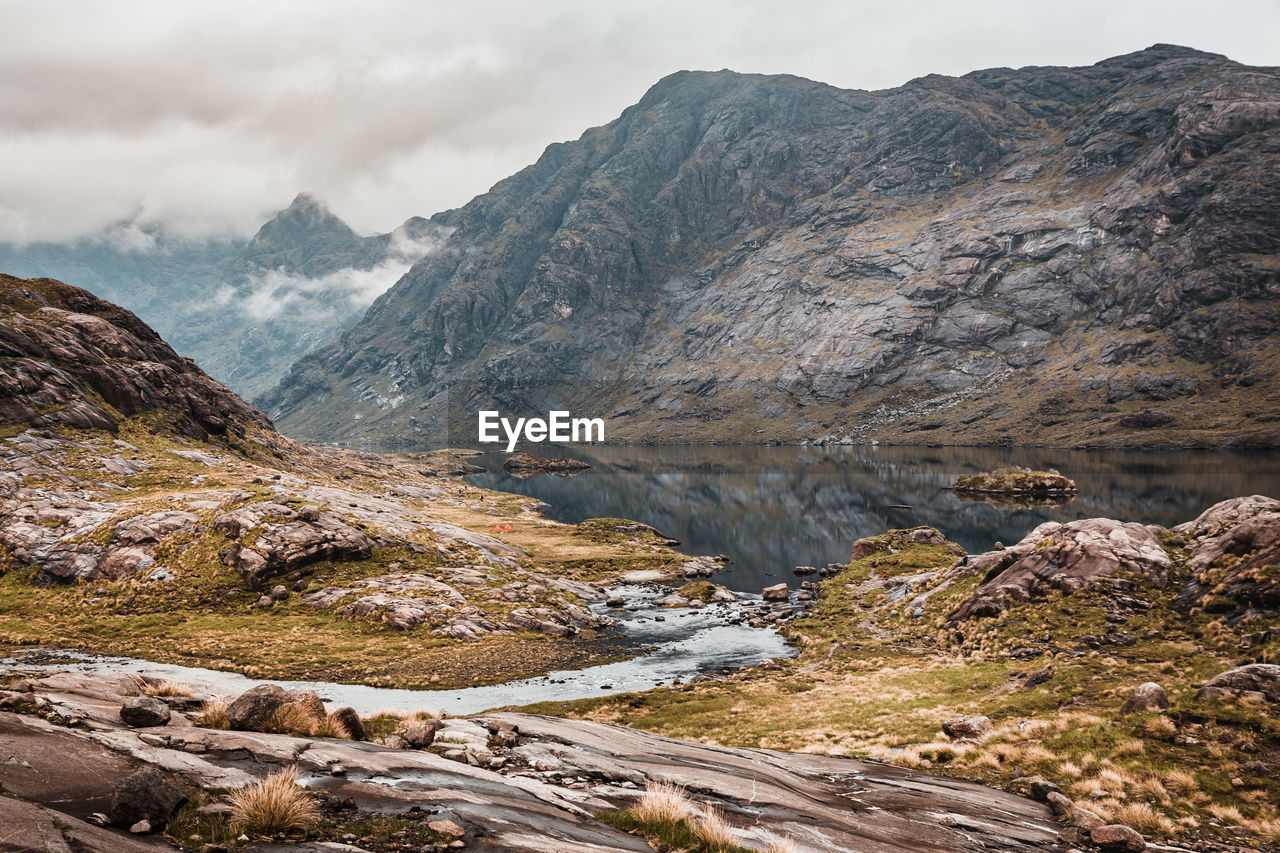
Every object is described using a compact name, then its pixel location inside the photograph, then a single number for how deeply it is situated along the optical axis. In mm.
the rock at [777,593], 74688
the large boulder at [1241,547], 34625
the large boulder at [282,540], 56844
